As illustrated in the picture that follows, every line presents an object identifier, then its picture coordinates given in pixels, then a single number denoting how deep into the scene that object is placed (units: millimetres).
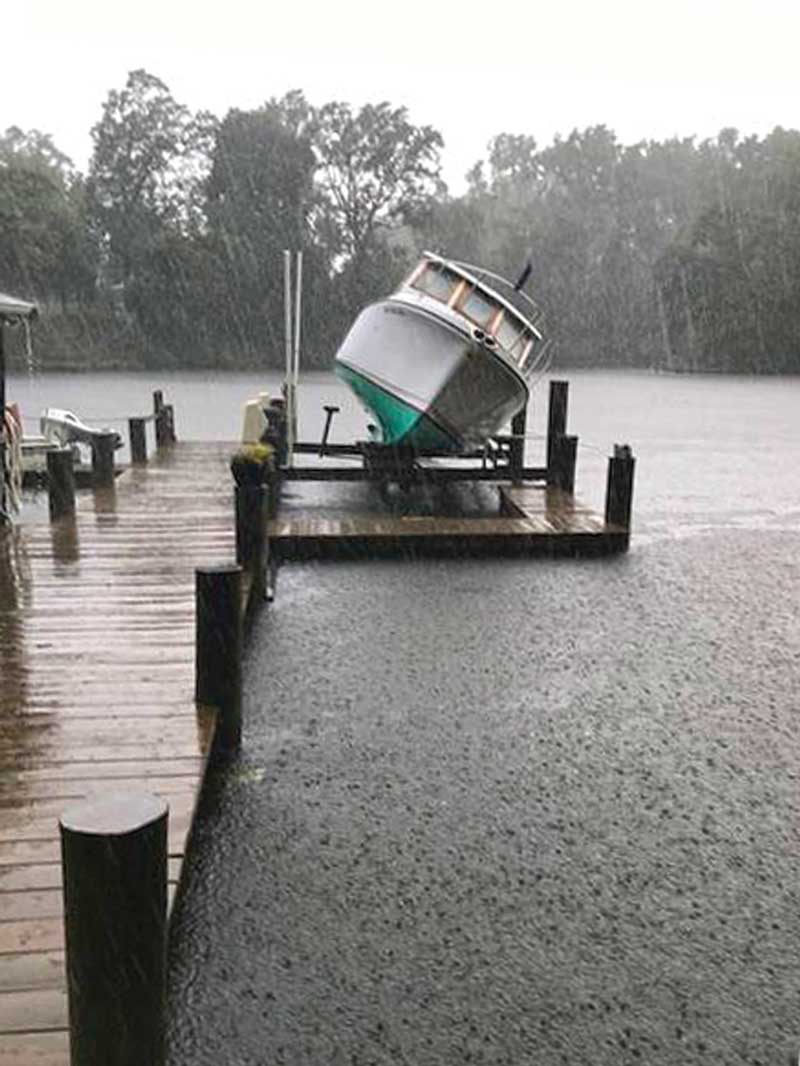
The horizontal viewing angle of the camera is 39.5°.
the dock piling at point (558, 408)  14539
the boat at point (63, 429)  17047
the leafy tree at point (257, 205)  56594
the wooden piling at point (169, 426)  18031
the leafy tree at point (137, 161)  56062
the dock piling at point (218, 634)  5141
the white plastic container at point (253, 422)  12750
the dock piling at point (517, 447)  13625
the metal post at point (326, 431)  13772
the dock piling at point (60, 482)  9867
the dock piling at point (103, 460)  12195
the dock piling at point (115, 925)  2400
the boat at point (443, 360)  13336
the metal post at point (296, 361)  15148
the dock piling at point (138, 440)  15152
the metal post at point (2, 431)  9109
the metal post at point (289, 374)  14203
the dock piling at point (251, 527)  8016
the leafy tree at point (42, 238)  53312
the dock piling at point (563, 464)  13625
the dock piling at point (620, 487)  10938
